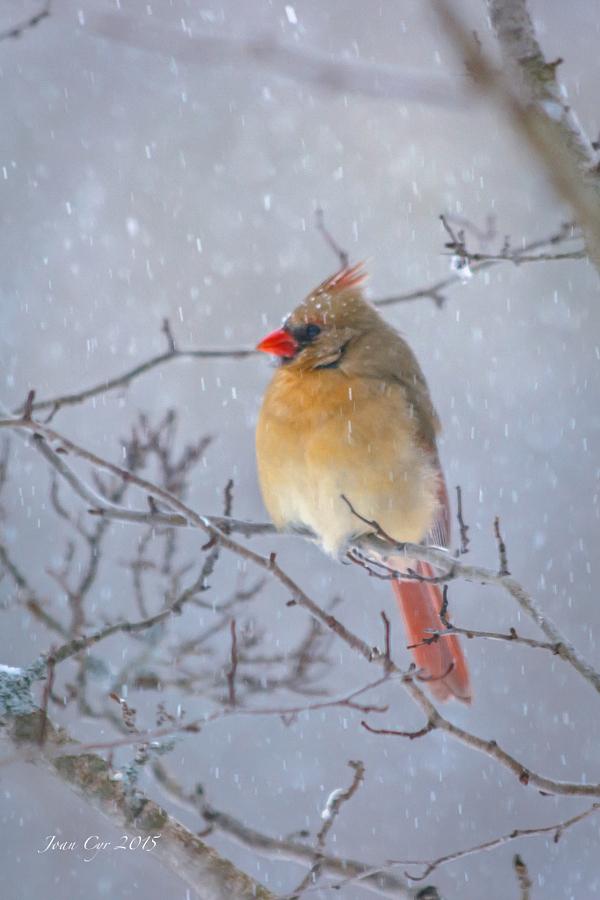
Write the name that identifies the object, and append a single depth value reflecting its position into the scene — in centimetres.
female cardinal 747
